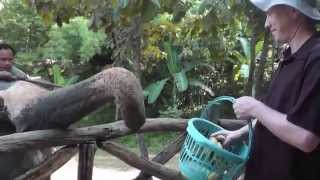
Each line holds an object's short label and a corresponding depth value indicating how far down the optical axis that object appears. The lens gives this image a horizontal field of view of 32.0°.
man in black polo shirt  1.42
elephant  1.78
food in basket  1.73
